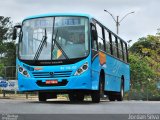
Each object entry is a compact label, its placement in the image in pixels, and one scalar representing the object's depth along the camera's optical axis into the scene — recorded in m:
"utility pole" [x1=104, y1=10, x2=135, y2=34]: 38.76
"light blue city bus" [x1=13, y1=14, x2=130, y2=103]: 13.71
